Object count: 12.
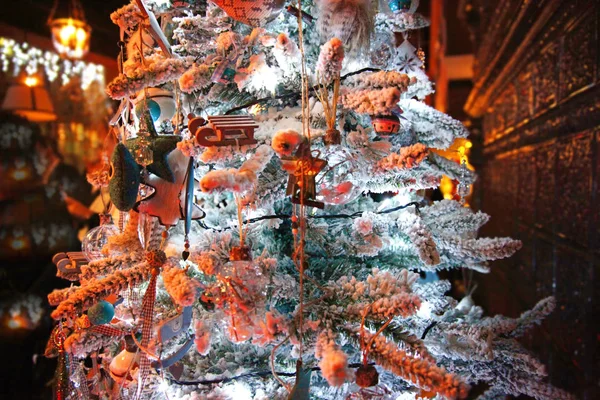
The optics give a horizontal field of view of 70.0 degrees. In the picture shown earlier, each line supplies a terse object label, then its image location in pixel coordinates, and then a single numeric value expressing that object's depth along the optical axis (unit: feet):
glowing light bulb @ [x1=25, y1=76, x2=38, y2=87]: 8.24
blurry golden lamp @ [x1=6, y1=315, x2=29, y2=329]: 6.54
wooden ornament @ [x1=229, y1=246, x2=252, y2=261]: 2.08
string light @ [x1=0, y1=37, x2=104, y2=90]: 7.83
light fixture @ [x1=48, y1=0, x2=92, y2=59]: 7.97
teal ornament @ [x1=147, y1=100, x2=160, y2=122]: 2.49
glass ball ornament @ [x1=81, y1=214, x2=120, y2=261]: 2.65
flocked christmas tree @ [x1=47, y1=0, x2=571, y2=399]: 2.01
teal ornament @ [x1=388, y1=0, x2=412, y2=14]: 2.52
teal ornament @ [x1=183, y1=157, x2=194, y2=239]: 2.17
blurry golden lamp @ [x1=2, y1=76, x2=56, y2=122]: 7.36
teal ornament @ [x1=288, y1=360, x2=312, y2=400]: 2.06
